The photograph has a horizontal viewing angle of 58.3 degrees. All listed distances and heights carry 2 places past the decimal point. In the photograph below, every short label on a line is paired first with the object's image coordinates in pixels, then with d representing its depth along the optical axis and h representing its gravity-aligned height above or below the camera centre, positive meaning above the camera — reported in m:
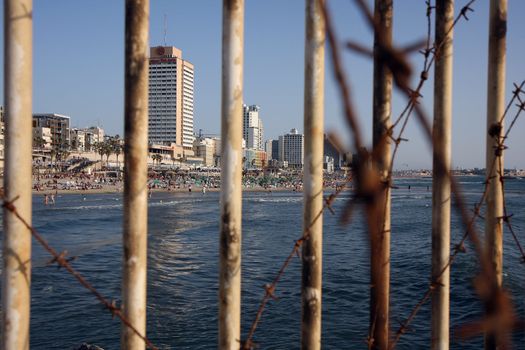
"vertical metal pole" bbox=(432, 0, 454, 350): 4.55 -0.20
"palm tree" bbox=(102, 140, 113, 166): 127.25 +5.71
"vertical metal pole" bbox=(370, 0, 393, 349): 4.22 +0.14
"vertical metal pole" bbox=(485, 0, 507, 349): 4.86 +0.61
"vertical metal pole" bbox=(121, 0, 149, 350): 3.73 +0.00
